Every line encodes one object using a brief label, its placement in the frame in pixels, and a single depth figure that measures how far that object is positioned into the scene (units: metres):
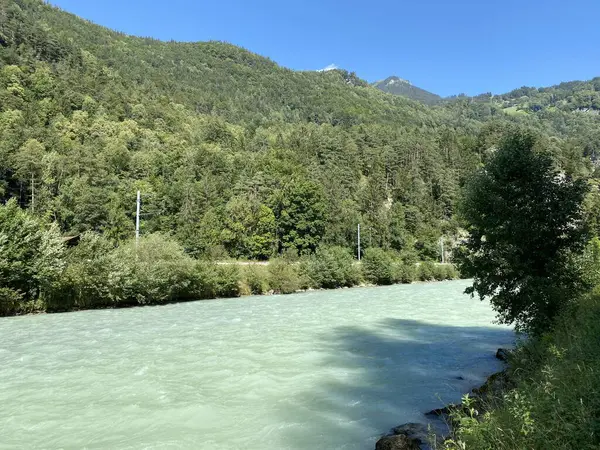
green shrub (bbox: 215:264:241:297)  37.38
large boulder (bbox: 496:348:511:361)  12.80
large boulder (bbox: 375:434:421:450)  6.44
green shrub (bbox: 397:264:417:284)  58.06
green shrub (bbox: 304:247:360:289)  47.62
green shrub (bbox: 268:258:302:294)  42.34
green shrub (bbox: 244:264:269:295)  40.75
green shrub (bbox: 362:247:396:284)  54.28
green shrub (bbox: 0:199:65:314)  23.86
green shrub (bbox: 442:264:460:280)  64.75
